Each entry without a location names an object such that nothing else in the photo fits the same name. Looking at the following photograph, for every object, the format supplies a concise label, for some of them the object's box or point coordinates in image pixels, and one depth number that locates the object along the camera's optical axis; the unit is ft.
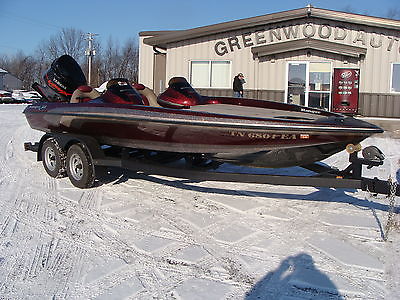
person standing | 42.55
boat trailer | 14.20
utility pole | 151.46
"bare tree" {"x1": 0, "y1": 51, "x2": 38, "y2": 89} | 266.98
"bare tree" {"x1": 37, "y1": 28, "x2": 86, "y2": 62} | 227.20
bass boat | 14.24
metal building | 45.47
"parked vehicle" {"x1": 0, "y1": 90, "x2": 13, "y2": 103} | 109.79
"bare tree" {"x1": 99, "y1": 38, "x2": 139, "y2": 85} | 223.92
